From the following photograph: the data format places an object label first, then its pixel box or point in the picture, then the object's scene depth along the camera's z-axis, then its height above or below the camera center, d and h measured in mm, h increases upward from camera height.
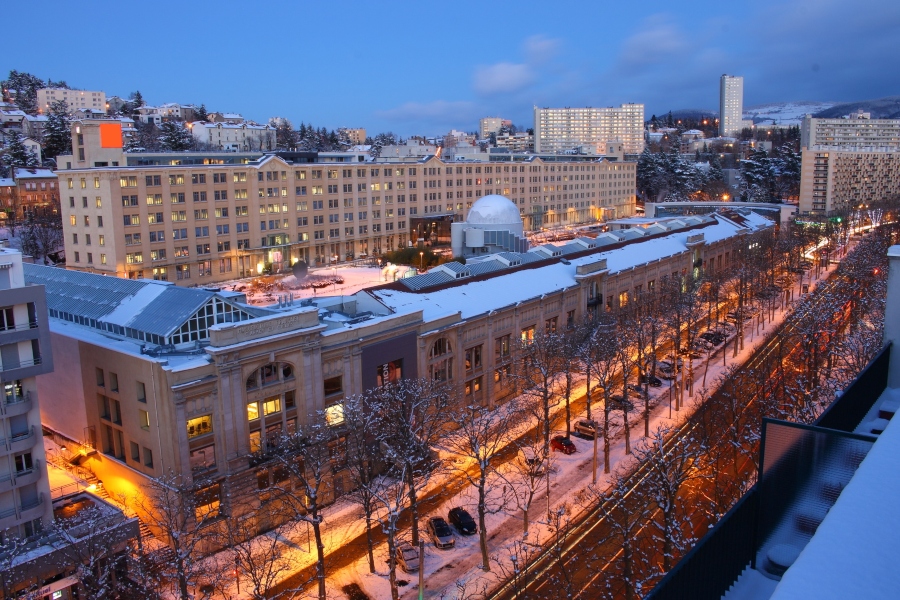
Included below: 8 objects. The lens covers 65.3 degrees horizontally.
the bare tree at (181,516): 30219 -15275
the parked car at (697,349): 62056 -15513
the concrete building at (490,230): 88750 -6032
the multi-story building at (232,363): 34594 -9786
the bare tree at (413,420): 36969 -13131
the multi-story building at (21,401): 30922 -9087
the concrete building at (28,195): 121688 -156
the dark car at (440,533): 34250 -17084
